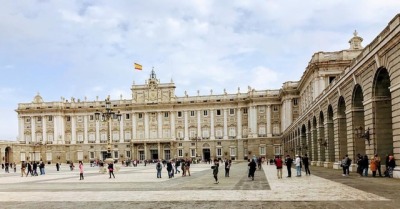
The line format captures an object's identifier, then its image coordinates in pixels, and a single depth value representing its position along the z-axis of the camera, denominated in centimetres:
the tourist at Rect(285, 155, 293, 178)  3058
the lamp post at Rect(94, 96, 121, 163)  4531
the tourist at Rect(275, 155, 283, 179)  3011
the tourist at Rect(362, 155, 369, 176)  2722
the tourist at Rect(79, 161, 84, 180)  3438
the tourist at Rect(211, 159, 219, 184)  2702
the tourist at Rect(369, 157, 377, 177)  2586
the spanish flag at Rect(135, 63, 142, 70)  9075
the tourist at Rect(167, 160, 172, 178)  3469
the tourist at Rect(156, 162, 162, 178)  3549
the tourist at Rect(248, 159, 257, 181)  2975
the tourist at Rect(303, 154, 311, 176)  3234
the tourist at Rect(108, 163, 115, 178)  3647
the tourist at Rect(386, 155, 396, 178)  2384
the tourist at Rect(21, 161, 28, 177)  4471
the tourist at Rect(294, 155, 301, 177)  3084
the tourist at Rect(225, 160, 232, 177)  3397
